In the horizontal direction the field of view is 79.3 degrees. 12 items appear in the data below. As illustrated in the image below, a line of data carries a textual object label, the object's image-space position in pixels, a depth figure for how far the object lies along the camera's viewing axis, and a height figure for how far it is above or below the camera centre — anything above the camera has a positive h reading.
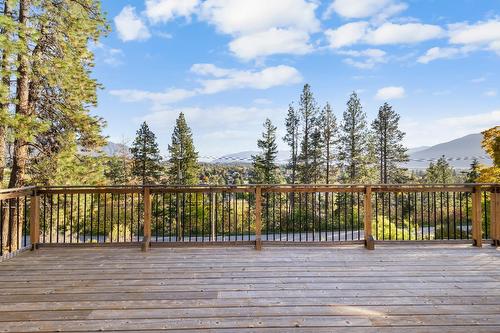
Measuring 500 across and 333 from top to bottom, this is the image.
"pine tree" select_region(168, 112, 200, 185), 24.89 +2.00
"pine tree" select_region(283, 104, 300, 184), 25.05 +3.50
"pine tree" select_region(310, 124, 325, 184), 25.03 +1.81
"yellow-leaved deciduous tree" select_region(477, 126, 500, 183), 14.09 +1.22
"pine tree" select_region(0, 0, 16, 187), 4.51 +1.93
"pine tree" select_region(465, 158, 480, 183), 27.77 +0.33
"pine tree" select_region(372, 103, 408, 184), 25.31 +2.81
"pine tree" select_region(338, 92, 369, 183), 24.12 +2.81
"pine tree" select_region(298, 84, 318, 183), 24.11 +3.78
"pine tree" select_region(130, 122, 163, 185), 24.94 +2.02
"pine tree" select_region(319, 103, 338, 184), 24.98 +3.85
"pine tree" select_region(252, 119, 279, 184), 25.53 +1.85
